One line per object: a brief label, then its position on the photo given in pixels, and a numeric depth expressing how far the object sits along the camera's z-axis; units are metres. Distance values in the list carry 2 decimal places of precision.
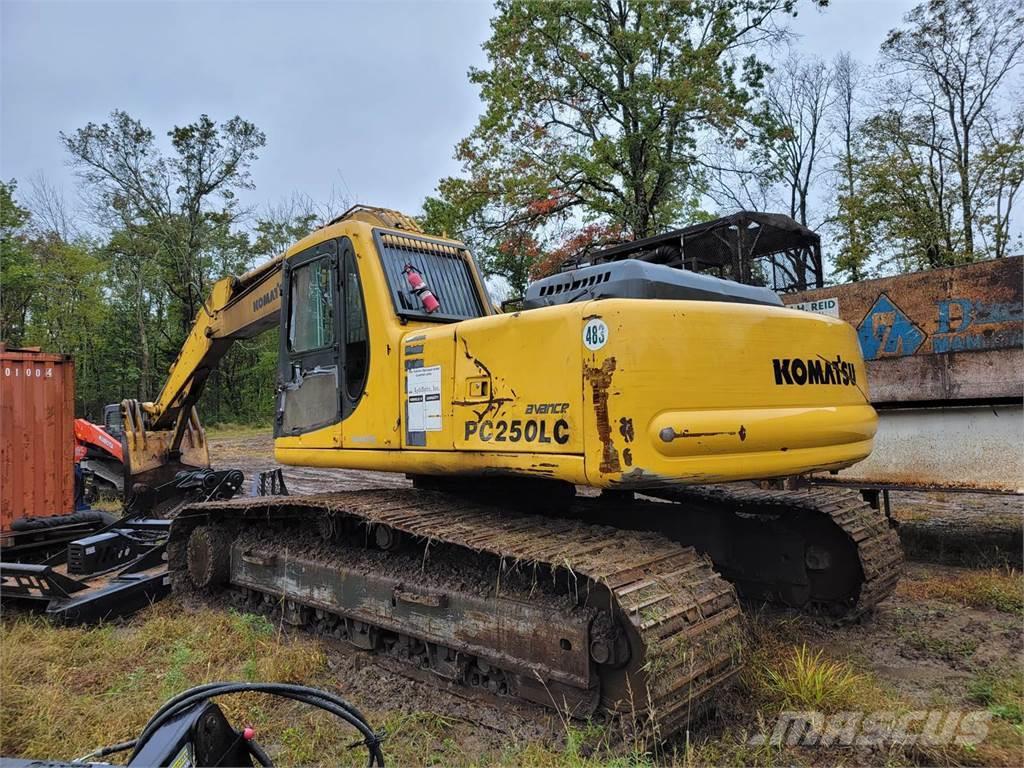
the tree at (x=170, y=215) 26.83
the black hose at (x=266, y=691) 2.06
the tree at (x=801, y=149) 27.95
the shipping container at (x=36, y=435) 6.74
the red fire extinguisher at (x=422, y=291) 4.35
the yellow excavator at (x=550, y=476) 2.94
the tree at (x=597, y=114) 15.58
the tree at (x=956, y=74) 19.22
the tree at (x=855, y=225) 21.34
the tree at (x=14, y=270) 25.03
